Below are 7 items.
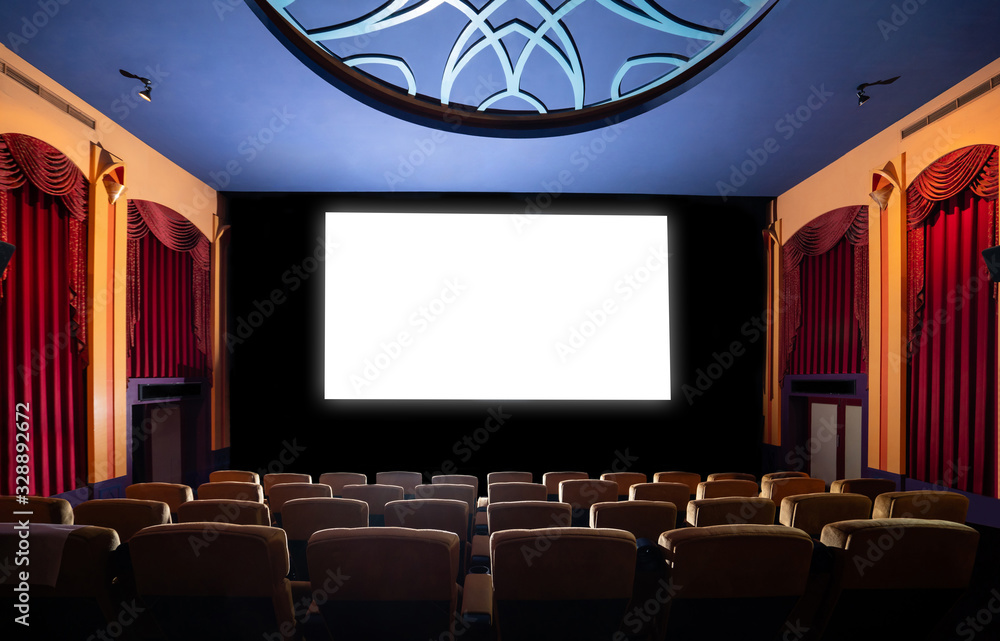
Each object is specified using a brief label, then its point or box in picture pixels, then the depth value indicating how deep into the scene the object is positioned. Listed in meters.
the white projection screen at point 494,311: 7.88
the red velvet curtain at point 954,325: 4.71
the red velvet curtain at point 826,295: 6.54
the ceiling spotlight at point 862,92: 5.09
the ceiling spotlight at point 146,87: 5.00
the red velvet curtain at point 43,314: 4.55
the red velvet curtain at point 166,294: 6.42
